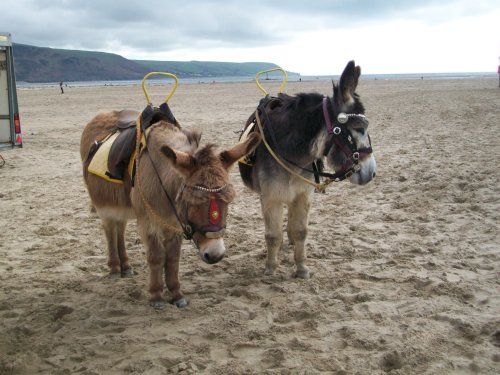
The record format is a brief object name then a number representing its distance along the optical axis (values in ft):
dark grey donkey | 12.94
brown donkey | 9.96
